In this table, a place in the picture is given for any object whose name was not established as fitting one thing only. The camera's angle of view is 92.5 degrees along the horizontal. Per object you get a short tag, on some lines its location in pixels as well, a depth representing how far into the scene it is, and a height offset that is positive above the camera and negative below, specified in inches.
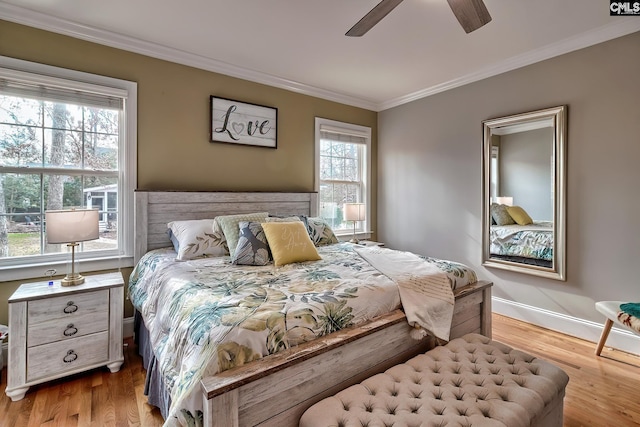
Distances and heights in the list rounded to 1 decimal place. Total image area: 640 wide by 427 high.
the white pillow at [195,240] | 94.7 -9.5
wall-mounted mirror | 113.1 +8.0
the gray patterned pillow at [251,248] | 88.6 -10.9
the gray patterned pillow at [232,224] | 96.7 -4.5
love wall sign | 127.3 +38.5
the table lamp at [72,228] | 80.1 -4.9
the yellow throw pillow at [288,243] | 89.5 -9.7
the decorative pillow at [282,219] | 110.9 -2.9
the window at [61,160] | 92.9 +16.3
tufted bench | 44.3 -29.6
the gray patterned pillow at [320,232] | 118.6 -8.3
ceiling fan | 67.0 +45.9
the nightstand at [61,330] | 74.5 -31.6
